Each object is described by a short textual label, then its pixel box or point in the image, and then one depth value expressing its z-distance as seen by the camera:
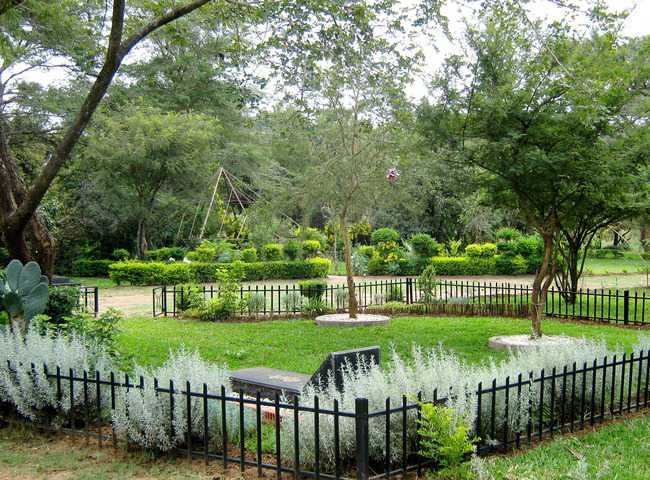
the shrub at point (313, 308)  14.66
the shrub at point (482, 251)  27.64
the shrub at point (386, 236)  29.32
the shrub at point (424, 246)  27.75
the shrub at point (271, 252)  27.39
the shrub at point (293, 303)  14.99
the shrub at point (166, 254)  27.38
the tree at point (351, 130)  9.86
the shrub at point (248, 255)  26.45
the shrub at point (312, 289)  15.32
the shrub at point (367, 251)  29.55
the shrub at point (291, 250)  27.15
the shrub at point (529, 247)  26.41
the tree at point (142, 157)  26.95
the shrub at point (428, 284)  15.16
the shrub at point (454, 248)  29.53
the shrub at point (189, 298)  14.78
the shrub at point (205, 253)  25.49
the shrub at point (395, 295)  16.80
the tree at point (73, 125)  7.12
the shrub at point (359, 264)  27.42
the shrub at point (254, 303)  14.70
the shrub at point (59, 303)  9.25
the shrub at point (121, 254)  28.09
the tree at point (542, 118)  8.80
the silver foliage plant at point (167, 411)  4.86
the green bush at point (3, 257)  27.17
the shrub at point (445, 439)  4.12
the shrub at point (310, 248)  29.25
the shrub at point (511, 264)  26.64
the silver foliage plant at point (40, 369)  5.55
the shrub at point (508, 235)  28.62
